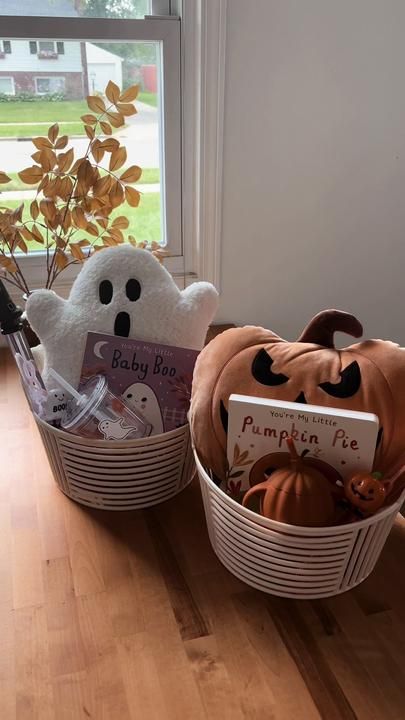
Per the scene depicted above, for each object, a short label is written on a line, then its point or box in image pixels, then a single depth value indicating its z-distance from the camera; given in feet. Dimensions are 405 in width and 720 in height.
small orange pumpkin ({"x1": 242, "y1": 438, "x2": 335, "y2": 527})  1.92
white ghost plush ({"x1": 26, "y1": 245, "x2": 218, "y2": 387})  2.53
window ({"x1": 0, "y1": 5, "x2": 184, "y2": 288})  3.72
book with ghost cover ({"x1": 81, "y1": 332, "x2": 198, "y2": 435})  2.47
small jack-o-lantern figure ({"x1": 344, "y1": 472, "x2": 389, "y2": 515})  1.91
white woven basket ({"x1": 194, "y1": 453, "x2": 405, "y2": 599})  1.92
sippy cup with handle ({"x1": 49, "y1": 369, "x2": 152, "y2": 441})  2.38
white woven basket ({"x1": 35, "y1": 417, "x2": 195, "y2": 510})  2.37
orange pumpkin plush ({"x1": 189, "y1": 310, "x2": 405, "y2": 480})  2.04
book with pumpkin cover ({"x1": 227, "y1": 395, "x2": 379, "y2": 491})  1.95
